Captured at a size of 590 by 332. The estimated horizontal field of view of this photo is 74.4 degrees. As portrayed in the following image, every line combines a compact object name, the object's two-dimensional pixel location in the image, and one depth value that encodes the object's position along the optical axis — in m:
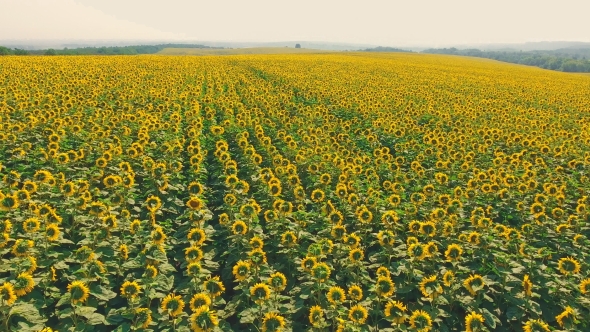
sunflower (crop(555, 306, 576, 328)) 4.37
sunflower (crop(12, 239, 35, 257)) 4.93
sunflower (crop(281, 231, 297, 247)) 6.00
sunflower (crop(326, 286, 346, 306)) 4.64
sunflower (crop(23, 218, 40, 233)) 5.41
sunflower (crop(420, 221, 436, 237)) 6.25
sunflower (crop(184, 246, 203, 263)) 5.35
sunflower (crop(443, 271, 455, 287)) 5.06
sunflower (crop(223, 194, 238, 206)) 7.09
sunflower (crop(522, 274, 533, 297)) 4.97
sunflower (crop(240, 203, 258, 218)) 6.45
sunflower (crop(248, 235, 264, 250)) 5.70
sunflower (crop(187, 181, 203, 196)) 7.64
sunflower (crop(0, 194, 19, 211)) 5.94
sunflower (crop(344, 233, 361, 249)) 5.81
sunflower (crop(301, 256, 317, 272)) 5.29
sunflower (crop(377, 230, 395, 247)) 6.02
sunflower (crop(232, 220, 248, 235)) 6.14
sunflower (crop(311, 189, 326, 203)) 7.73
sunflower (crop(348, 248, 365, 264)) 5.52
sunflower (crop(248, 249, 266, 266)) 5.23
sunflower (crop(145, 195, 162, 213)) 6.75
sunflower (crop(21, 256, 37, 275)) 4.66
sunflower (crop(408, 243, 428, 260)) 5.56
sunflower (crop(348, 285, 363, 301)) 4.84
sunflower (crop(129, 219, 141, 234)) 6.05
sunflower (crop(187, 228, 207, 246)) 5.78
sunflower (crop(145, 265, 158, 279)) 4.95
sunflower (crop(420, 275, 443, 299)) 4.83
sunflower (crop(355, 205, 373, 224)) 6.77
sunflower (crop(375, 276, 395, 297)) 4.78
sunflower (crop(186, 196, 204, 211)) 6.73
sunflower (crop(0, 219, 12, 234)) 5.23
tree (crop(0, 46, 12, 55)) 51.61
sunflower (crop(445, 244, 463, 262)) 5.59
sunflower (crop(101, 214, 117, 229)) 5.94
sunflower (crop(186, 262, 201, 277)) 5.01
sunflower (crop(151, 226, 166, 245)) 5.63
